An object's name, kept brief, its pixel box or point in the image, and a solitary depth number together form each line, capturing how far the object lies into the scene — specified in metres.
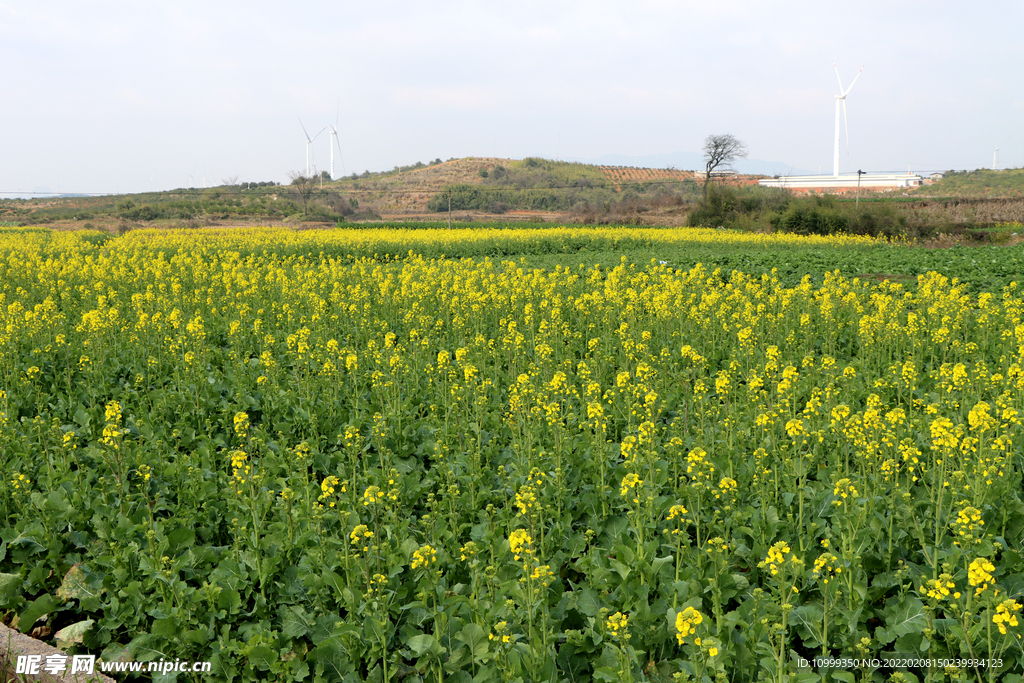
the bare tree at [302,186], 85.57
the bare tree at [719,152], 83.00
